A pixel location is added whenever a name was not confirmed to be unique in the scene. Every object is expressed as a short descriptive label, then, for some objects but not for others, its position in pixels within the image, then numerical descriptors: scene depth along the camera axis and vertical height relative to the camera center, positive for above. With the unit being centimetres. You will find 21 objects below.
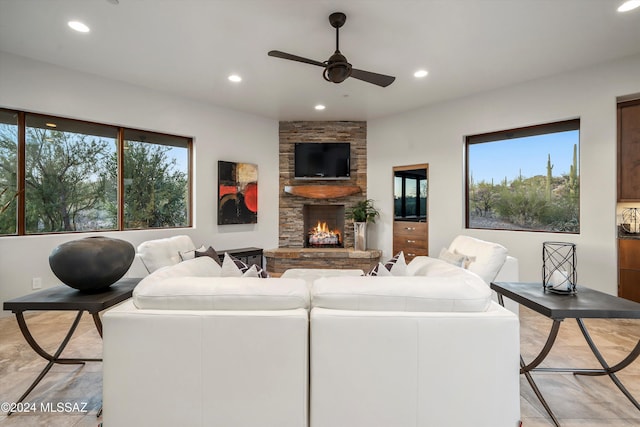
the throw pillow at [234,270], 209 -41
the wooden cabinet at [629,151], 345 +65
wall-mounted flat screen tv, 578 +92
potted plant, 559 -18
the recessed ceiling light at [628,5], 254 +166
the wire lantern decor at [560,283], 190 -44
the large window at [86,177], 351 +42
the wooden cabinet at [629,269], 338 -62
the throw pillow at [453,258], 270 -42
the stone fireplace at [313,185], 581 +46
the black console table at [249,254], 486 -69
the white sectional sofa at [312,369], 141 -71
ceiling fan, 264 +123
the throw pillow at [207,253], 309 -42
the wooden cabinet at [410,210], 521 +0
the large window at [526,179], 396 +43
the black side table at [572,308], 158 -50
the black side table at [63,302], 167 -49
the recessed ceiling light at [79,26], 280 +163
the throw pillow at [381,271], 204 -39
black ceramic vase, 176 -30
